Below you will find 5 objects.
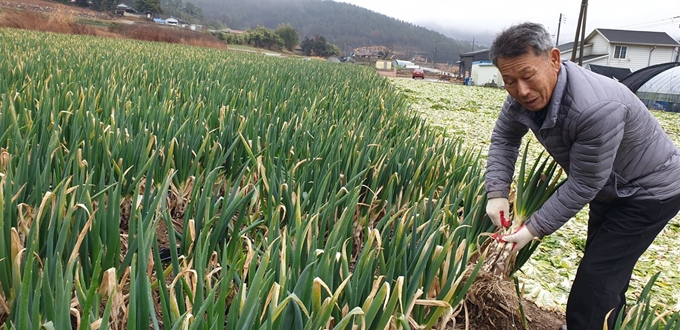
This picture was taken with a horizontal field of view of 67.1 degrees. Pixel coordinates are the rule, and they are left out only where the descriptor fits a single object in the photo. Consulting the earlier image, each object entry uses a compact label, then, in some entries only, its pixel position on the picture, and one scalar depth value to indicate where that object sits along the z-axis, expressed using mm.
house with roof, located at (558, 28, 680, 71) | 35219
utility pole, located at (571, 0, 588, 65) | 18359
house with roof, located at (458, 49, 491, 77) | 50719
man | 1623
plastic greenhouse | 14492
